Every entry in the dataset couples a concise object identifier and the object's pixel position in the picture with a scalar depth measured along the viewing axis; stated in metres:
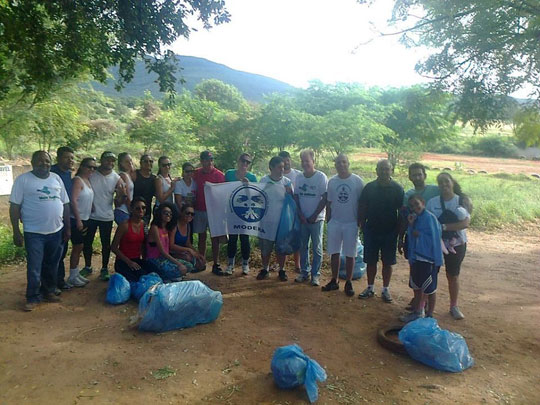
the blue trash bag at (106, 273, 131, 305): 5.07
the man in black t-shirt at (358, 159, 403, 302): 5.18
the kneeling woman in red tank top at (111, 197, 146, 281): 5.39
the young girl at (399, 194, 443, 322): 4.55
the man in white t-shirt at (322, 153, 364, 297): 5.50
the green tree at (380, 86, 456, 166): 27.78
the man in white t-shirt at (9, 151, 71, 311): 4.68
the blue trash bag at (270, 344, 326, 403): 3.27
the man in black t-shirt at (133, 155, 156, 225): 5.95
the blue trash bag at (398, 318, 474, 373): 3.82
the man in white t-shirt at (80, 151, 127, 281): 5.67
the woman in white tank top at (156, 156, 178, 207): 5.98
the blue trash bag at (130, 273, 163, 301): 5.14
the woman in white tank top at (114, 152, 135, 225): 5.82
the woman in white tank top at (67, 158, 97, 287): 5.33
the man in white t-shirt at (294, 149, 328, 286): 5.78
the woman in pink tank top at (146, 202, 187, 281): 5.48
